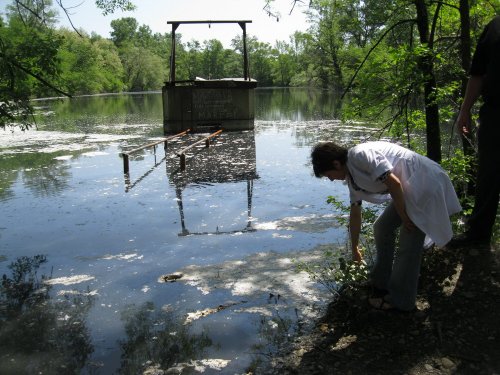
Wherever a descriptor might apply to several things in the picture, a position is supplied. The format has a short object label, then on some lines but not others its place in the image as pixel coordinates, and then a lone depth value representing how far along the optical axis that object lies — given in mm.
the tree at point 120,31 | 122062
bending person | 3195
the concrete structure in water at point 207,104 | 22875
